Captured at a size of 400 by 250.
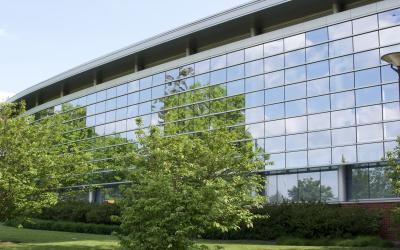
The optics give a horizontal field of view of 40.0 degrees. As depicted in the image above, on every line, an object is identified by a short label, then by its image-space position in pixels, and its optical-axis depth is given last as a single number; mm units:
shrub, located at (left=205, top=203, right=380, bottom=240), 27609
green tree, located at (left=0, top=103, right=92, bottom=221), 22688
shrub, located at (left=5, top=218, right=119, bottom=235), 36438
